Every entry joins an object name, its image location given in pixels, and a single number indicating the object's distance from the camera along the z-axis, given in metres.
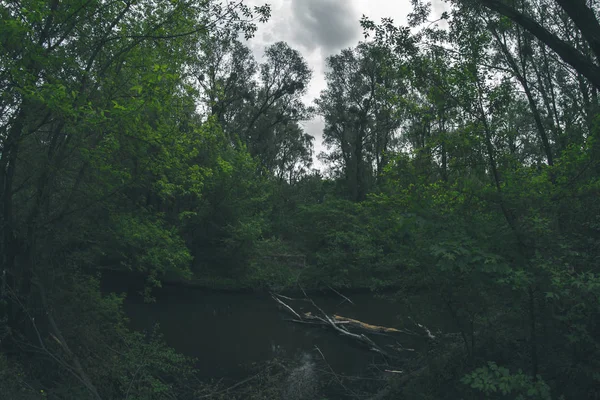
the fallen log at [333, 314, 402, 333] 11.22
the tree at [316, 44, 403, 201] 29.30
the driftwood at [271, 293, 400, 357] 10.30
